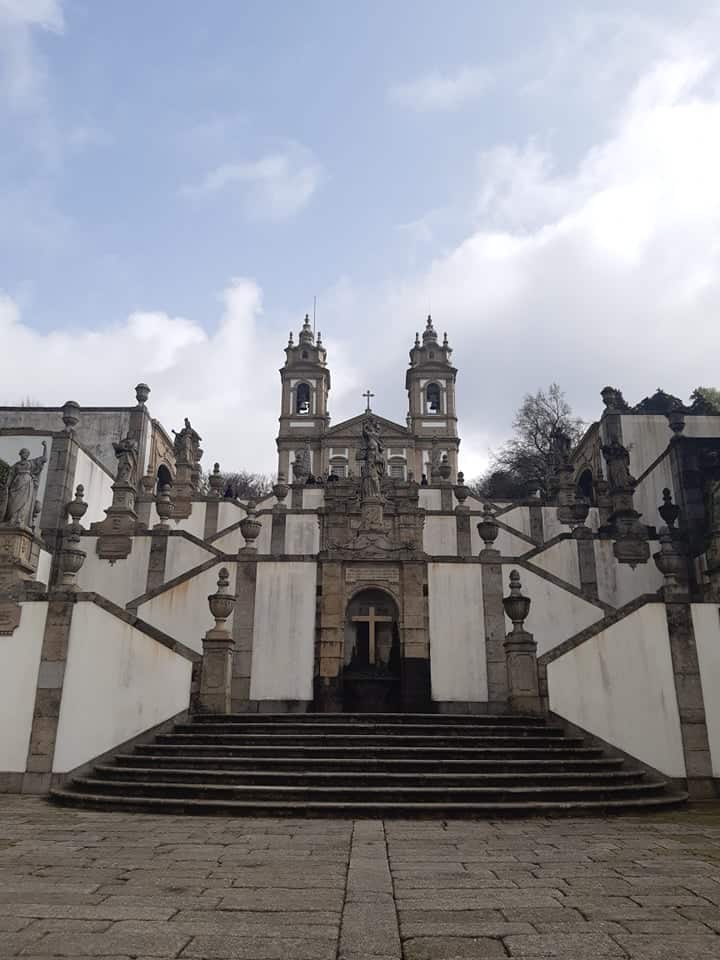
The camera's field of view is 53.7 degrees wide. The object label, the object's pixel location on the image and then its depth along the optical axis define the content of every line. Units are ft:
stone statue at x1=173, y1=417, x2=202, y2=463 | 82.33
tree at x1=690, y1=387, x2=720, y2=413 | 103.51
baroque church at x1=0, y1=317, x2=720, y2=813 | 31.42
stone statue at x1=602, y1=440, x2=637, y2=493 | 69.05
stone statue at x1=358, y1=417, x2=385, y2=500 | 56.08
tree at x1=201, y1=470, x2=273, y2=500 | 185.29
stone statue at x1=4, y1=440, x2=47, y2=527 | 47.34
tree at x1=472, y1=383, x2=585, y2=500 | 130.21
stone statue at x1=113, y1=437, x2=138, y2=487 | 68.88
